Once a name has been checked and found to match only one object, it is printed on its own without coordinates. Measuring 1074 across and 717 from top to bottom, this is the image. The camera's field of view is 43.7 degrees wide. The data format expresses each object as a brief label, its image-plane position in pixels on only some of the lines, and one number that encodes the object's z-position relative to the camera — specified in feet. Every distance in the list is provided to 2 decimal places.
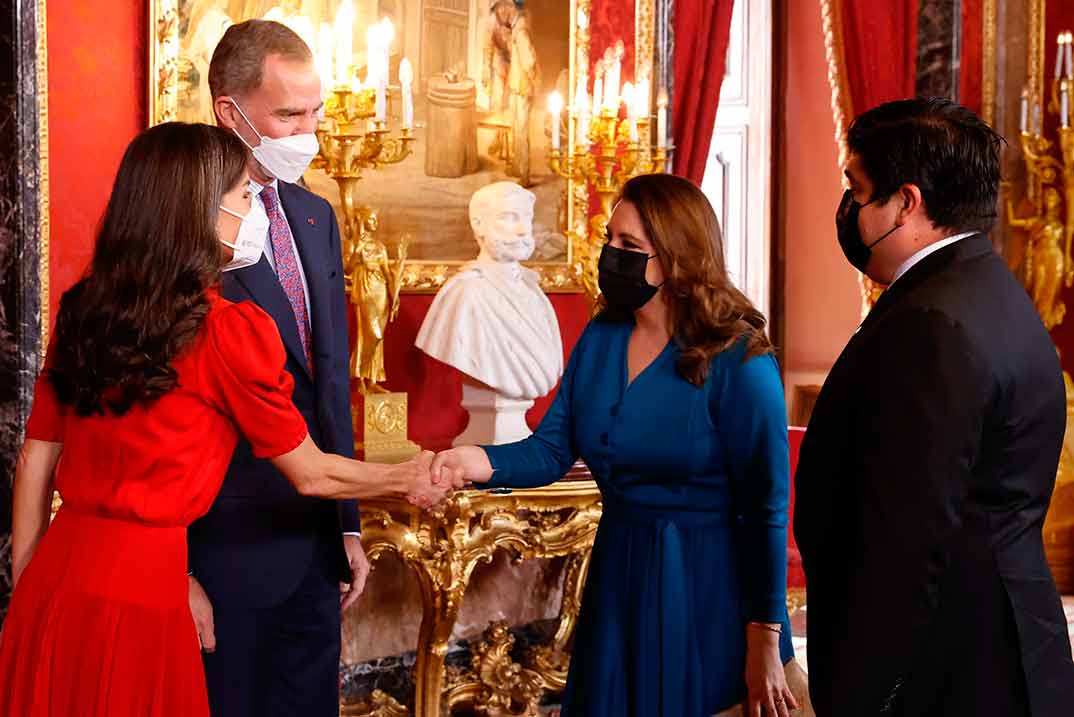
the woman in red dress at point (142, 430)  7.45
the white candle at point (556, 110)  15.83
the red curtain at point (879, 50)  20.99
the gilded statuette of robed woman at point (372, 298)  14.20
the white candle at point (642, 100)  15.83
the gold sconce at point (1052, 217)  21.18
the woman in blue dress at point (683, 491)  8.63
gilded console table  13.94
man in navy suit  8.68
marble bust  14.74
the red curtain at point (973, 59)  22.09
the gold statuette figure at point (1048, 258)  21.30
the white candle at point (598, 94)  15.55
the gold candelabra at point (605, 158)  15.57
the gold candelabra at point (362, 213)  13.19
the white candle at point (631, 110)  15.57
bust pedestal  14.97
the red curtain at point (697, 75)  19.29
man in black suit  6.21
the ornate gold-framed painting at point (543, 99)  14.10
